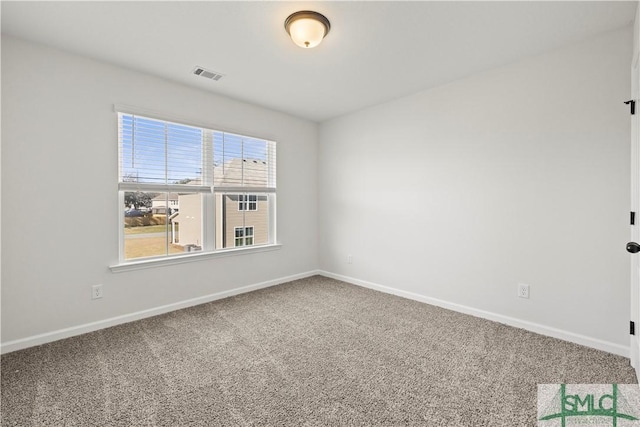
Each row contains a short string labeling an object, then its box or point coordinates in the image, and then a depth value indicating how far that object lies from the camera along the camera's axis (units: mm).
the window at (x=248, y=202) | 3973
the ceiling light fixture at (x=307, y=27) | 2080
